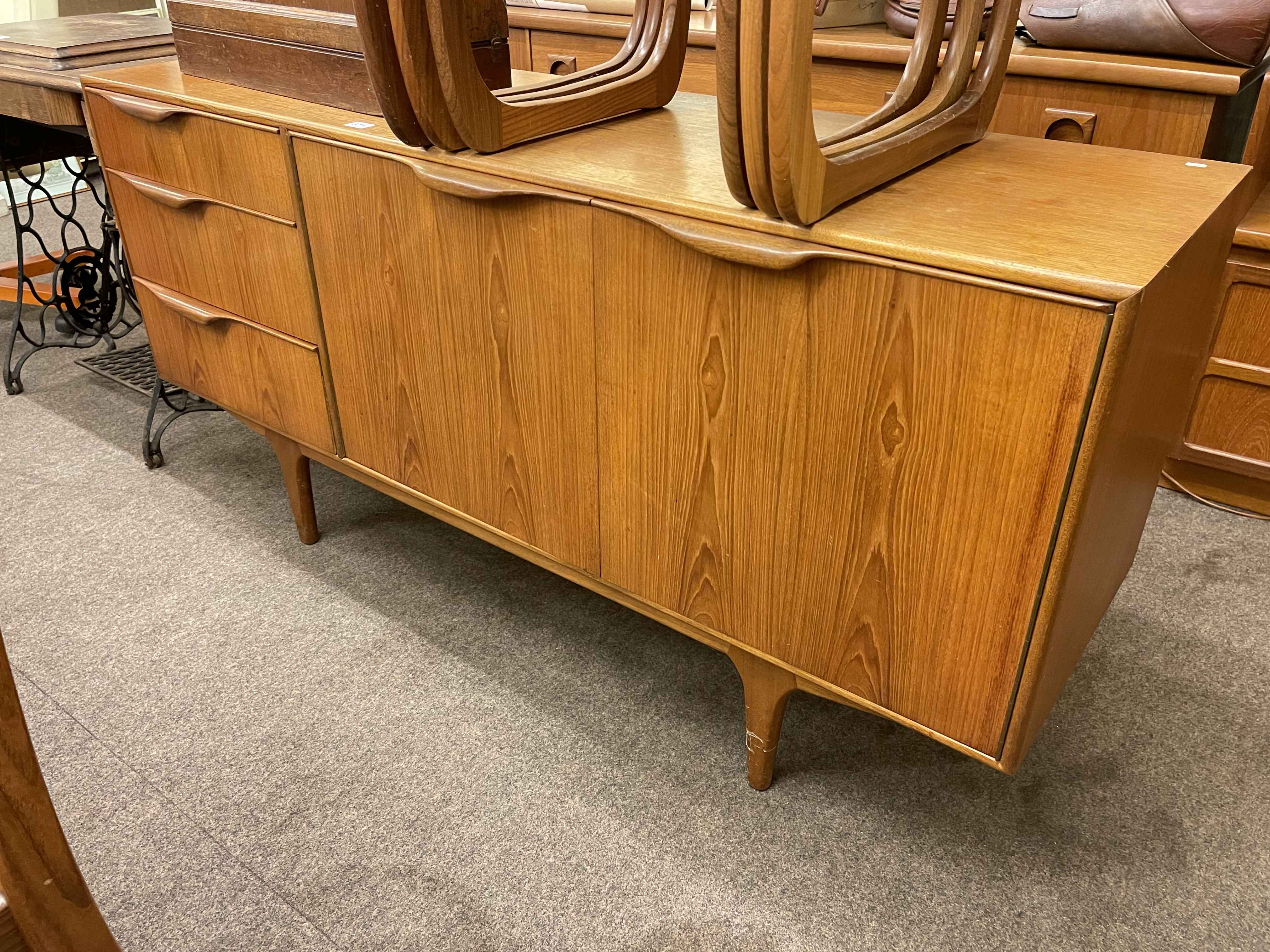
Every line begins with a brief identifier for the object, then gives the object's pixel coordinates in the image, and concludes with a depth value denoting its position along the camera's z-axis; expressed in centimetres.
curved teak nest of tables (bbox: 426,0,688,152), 118
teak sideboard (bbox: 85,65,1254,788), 90
